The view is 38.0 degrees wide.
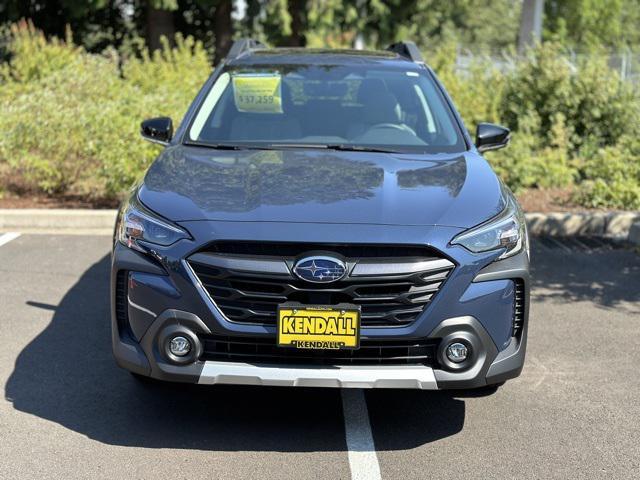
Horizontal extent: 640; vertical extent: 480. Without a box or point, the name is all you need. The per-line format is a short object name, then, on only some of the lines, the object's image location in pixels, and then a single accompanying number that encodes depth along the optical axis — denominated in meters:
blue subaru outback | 3.96
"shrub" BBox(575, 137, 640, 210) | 9.72
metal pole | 23.16
